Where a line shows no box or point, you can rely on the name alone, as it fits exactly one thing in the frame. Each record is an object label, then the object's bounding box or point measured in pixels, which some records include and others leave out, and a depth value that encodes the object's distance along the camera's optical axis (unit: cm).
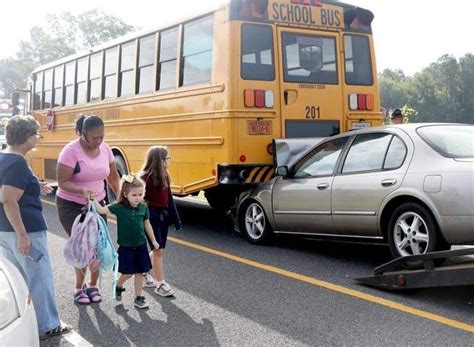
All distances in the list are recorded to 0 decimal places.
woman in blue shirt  379
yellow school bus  753
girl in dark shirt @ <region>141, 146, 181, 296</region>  520
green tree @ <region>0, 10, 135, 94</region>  6606
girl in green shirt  469
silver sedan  510
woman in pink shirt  475
